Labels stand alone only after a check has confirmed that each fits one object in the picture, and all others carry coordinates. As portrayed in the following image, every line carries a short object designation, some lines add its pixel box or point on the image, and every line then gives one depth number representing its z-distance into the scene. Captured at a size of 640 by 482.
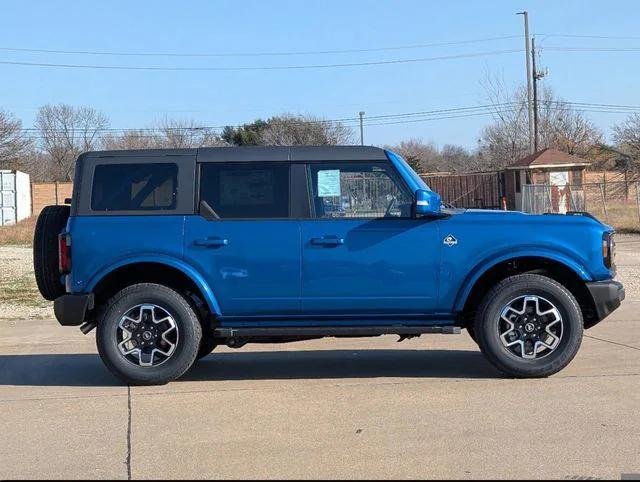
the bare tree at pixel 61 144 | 67.81
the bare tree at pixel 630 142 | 46.89
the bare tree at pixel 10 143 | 52.09
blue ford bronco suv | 6.79
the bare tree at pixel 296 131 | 48.91
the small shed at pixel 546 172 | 31.20
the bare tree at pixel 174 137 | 55.25
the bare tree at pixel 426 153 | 74.41
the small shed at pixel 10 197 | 39.03
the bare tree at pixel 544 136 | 49.25
